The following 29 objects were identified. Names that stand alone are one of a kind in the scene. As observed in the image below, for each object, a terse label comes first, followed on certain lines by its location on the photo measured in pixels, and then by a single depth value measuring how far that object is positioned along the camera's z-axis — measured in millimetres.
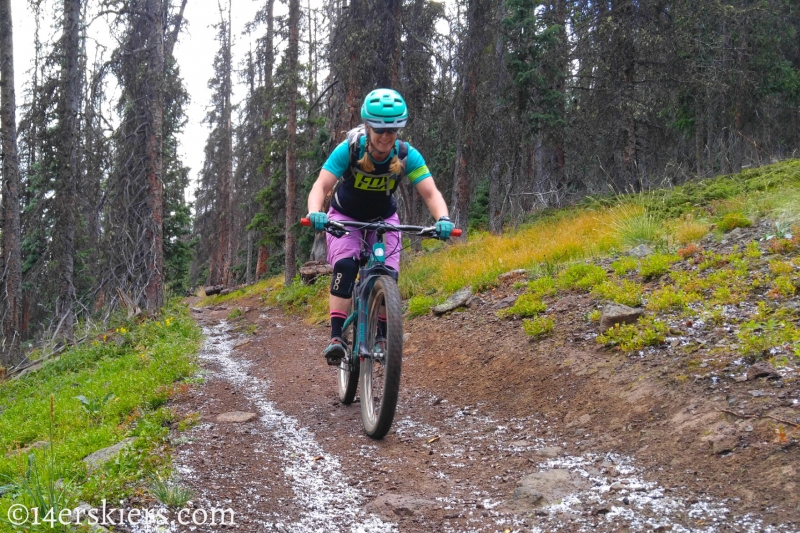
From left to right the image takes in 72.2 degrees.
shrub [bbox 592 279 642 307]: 5023
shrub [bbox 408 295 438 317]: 7801
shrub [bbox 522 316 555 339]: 5328
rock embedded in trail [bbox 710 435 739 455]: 2826
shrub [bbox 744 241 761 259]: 5230
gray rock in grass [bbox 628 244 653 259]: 6555
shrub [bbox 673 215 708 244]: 6488
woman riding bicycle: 4039
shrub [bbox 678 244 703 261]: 5867
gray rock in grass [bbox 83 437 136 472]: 3342
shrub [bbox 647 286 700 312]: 4688
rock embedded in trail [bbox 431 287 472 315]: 7395
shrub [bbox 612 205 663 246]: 7105
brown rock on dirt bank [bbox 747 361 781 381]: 3264
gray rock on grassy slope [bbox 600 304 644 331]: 4766
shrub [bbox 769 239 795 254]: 5169
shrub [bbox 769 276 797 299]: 4238
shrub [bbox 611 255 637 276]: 6039
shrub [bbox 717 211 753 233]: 6510
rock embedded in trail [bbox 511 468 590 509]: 2818
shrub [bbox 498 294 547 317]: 5928
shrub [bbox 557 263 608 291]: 6023
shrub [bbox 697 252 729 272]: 5371
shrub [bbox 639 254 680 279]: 5625
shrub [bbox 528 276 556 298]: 6269
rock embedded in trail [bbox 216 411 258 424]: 4406
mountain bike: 3570
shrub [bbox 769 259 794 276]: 4602
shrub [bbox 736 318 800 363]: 3527
